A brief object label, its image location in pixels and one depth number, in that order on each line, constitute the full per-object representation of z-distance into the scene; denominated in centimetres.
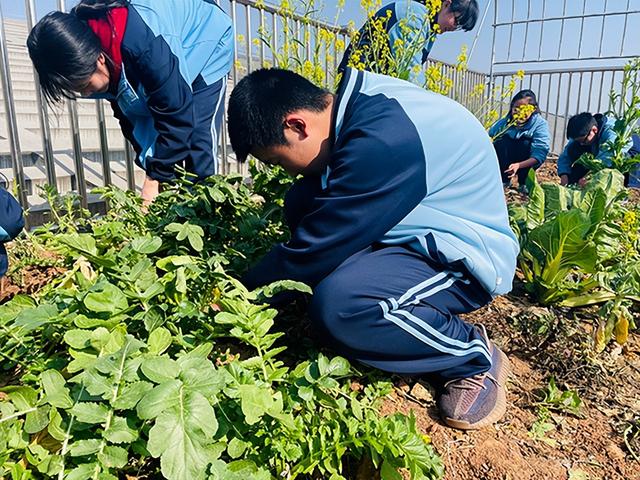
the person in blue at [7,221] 211
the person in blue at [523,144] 614
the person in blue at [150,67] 219
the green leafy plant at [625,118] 328
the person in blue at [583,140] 536
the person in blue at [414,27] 296
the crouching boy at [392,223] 155
